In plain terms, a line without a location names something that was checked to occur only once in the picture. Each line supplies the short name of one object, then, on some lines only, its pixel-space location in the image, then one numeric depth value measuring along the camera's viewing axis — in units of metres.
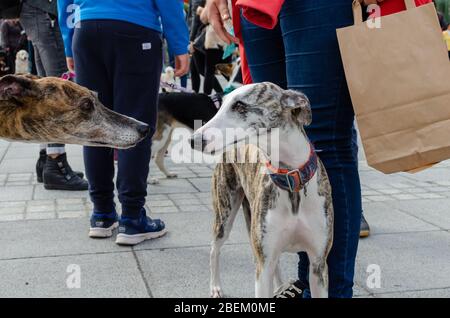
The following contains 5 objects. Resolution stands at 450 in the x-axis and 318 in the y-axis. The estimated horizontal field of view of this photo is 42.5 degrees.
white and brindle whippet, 2.41
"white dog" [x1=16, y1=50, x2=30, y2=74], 13.11
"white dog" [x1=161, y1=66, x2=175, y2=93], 8.03
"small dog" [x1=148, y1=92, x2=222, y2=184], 6.13
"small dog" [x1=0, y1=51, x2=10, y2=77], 13.51
